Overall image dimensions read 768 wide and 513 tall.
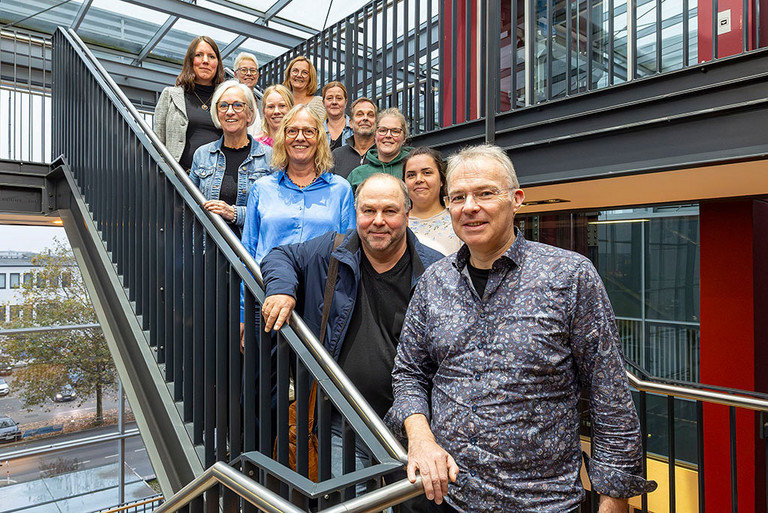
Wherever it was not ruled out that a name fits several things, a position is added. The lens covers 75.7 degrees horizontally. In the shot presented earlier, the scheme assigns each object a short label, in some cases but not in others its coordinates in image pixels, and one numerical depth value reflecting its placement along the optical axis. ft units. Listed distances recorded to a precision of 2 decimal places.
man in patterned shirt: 4.08
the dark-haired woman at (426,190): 7.51
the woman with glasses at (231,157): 8.07
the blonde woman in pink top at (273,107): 9.69
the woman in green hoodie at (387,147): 9.08
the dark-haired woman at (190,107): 9.48
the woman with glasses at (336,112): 11.71
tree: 40.73
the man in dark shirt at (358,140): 10.51
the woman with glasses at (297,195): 6.71
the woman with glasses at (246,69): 12.17
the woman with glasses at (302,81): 12.30
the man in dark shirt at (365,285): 5.31
